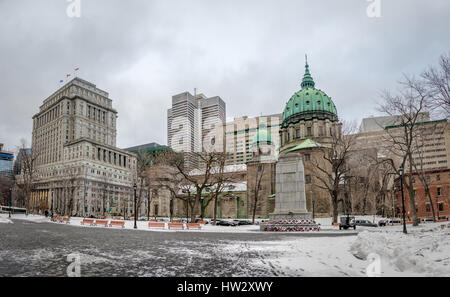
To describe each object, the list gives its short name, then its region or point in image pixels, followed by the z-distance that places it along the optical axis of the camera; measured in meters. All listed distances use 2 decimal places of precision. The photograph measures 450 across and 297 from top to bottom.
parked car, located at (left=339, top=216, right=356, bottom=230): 35.91
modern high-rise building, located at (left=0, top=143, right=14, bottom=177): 176.62
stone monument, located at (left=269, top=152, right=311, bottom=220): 31.47
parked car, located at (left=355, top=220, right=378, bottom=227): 43.49
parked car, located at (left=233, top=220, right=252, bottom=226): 49.36
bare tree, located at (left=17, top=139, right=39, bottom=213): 61.31
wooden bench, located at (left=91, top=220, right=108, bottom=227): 38.69
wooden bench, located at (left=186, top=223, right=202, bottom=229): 35.19
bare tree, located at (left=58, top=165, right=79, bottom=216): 67.44
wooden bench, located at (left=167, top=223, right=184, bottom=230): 34.88
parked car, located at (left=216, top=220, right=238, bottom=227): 46.28
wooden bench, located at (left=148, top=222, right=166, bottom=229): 36.03
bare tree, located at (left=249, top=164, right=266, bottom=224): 69.99
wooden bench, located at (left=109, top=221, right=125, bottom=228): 39.00
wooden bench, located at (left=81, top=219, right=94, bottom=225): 41.06
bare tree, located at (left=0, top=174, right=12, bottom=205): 103.81
